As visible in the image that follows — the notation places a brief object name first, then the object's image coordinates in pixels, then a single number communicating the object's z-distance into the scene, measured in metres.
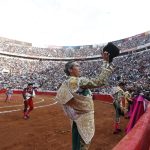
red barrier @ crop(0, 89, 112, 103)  26.77
